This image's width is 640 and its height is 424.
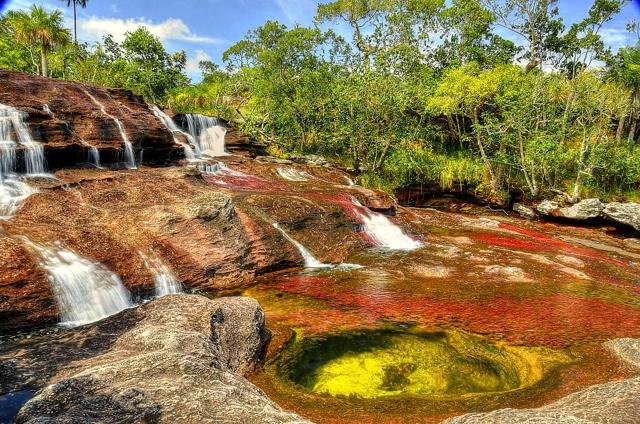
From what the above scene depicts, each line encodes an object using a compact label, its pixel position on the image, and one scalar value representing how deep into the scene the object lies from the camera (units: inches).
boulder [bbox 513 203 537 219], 986.1
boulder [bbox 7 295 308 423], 148.9
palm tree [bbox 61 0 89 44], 1951.5
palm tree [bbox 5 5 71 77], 1398.9
